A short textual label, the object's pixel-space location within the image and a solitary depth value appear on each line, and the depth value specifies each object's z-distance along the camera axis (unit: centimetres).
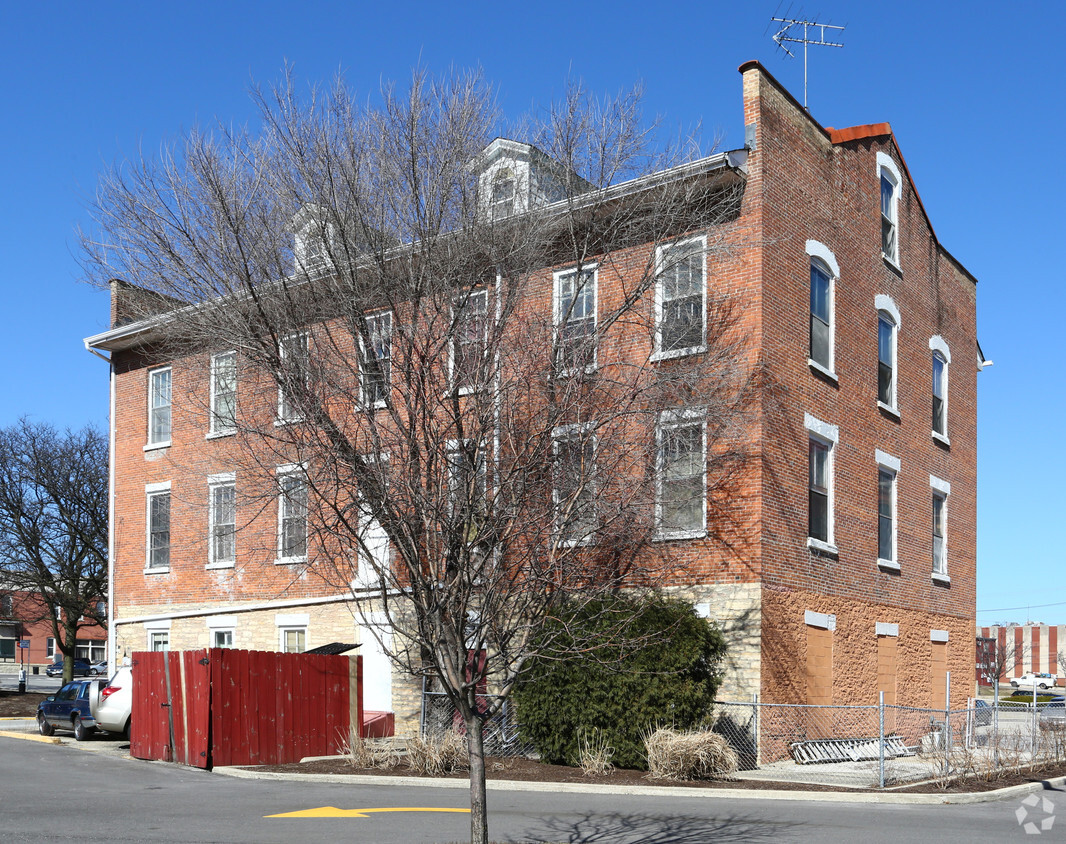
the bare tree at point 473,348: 983
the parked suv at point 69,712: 2408
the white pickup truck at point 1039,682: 9406
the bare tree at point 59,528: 4262
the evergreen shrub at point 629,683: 1742
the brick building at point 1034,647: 11919
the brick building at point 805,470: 1953
